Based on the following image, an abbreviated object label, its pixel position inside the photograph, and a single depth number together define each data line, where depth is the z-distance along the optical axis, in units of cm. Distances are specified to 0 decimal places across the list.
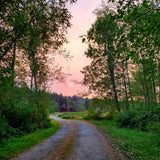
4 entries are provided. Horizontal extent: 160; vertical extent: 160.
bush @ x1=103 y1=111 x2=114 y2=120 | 2611
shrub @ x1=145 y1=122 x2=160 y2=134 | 970
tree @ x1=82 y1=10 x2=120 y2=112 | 1675
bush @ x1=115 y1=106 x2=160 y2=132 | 1182
